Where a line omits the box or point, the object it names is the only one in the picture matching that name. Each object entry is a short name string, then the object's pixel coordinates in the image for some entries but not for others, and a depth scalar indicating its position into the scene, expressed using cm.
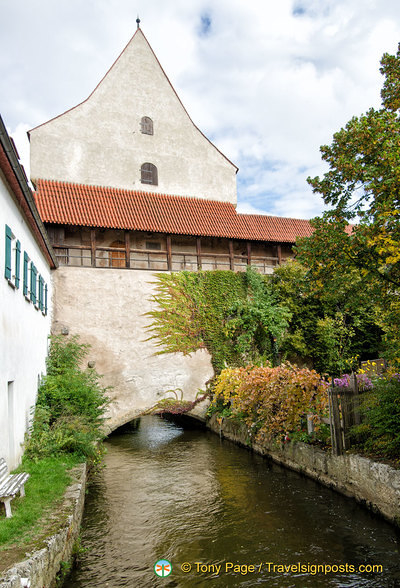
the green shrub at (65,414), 920
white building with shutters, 690
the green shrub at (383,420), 740
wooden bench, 546
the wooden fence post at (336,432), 873
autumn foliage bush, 1061
